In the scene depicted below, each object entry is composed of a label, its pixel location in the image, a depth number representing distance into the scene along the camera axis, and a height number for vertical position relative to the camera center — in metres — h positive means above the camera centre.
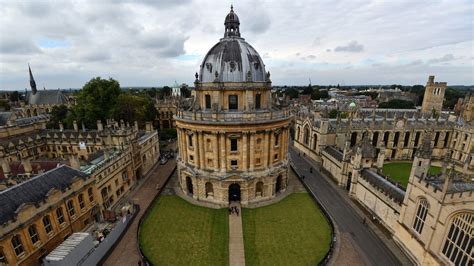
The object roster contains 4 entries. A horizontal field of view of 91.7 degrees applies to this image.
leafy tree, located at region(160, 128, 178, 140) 69.62 -15.84
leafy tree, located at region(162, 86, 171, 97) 172.50 -7.18
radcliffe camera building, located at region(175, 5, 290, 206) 32.12 -6.59
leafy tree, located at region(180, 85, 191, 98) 155.12 -6.73
